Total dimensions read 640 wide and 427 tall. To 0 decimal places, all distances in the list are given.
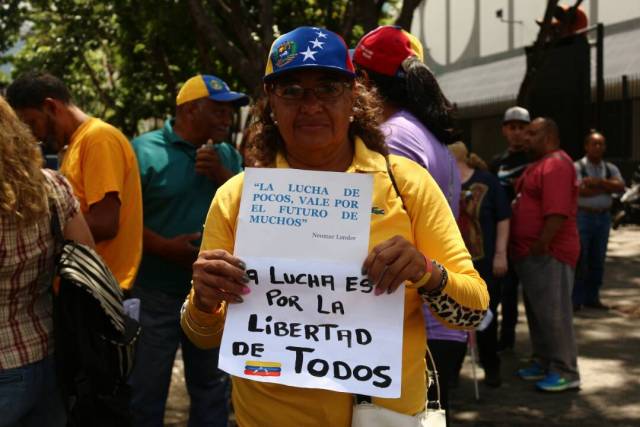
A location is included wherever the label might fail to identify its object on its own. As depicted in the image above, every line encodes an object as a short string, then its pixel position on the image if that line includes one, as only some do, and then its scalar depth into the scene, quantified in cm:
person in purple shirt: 299
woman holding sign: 217
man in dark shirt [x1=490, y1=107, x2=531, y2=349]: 734
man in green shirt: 431
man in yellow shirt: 383
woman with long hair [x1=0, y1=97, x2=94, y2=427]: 280
